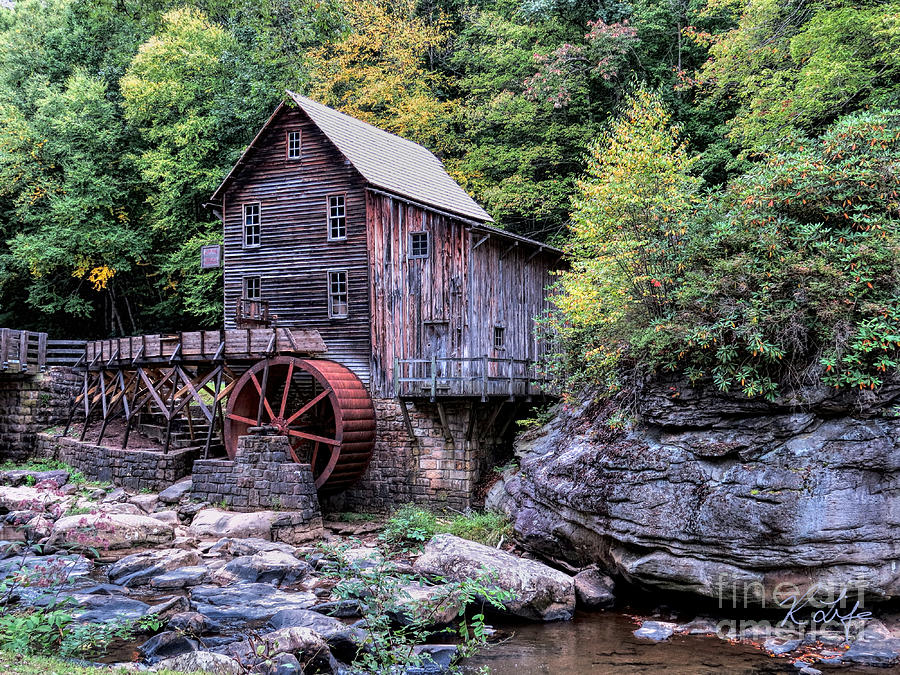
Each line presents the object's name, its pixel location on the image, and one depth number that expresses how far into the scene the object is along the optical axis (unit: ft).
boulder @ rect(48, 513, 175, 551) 40.14
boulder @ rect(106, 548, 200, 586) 37.27
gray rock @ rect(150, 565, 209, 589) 36.86
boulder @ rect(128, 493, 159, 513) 53.31
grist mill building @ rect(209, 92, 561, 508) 53.83
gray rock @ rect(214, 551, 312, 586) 38.01
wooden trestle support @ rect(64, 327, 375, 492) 53.88
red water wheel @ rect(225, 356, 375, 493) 53.11
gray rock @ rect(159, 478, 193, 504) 54.29
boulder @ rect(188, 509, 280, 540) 46.70
